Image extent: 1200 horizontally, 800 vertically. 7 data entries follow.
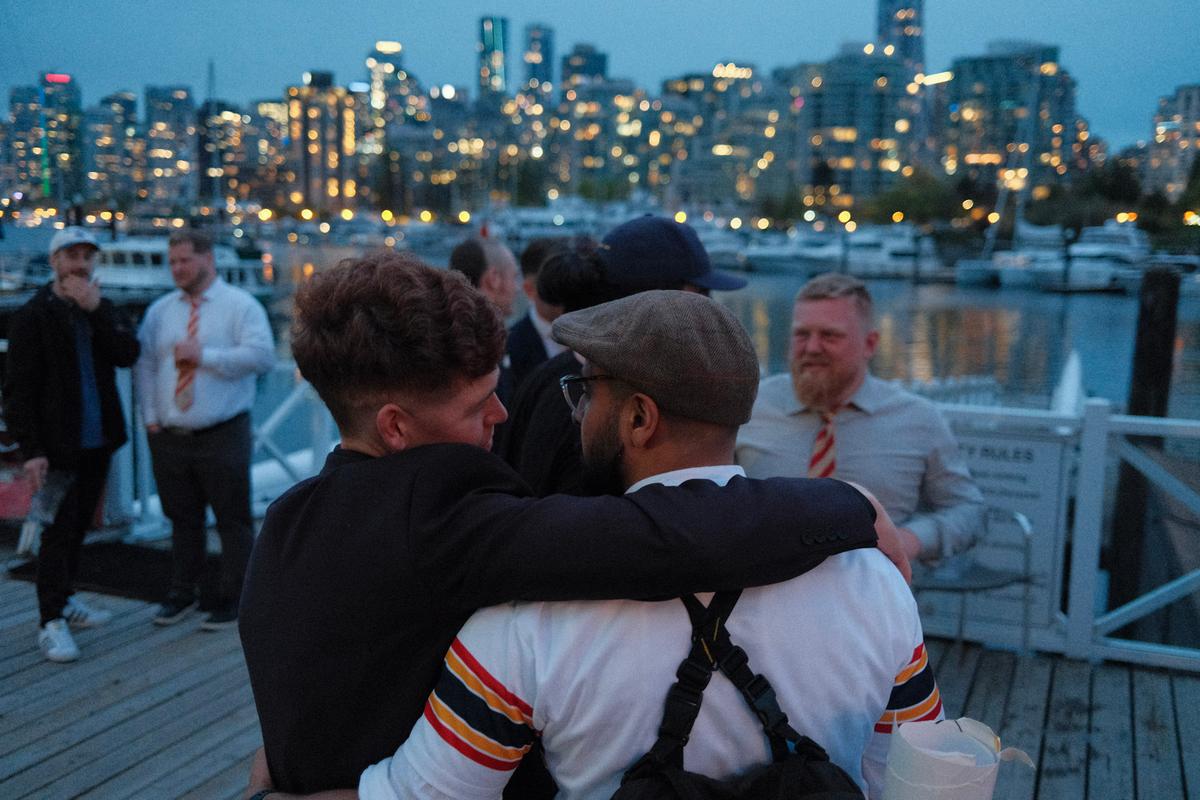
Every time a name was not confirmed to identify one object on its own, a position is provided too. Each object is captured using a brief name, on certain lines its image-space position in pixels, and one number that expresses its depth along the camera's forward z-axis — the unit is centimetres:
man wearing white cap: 423
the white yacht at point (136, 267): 3356
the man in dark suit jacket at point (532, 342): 360
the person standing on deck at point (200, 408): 461
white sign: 458
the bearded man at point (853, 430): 321
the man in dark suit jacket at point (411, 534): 116
